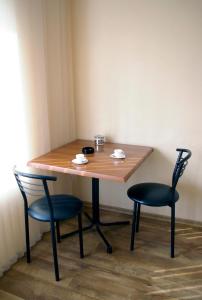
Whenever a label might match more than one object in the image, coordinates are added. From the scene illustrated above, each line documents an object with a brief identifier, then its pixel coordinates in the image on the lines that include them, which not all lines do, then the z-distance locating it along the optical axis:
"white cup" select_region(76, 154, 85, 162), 2.16
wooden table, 1.97
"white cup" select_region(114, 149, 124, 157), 2.31
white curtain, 1.97
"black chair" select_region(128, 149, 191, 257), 2.16
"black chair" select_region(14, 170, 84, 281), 1.94
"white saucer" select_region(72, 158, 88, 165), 2.15
